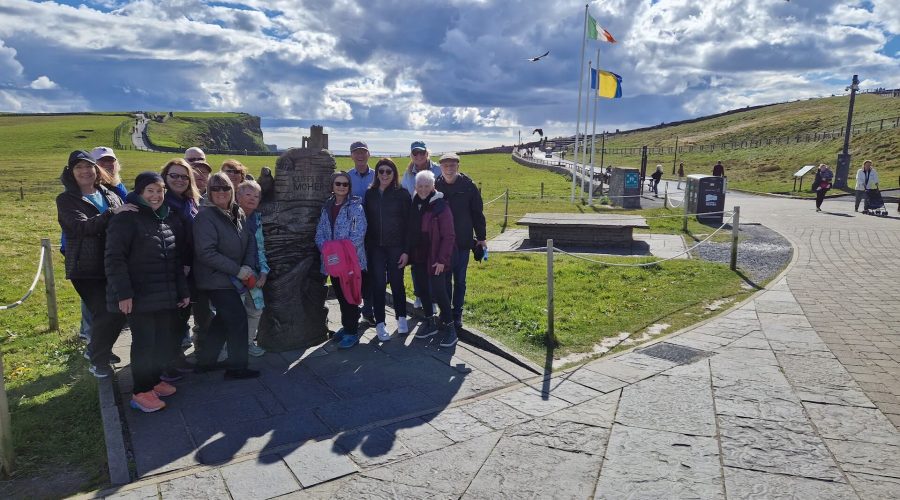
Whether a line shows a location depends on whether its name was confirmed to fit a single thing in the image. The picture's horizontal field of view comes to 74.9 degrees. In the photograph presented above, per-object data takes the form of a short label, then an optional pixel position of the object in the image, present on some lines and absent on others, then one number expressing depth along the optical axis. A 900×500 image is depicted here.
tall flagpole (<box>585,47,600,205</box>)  21.73
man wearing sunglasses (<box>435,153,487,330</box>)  6.38
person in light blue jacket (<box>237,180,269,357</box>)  5.34
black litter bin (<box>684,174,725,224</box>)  16.38
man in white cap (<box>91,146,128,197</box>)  5.50
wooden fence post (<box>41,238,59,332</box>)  6.64
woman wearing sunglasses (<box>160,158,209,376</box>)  5.04
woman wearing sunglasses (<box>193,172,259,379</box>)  4.92
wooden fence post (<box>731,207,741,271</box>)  9.45
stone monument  5.93
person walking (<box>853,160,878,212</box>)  17.19
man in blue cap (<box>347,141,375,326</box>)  6.40
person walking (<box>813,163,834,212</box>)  18.20
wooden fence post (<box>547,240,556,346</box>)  6.07
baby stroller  17.09
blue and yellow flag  21.28
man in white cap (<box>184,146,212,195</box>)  6.17
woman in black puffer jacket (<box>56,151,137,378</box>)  4.86
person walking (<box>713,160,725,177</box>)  21.78
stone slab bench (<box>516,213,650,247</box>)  12.26
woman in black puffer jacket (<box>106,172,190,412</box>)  4.39
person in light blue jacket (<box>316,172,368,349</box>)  5.86
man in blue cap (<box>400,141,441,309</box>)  6.61
